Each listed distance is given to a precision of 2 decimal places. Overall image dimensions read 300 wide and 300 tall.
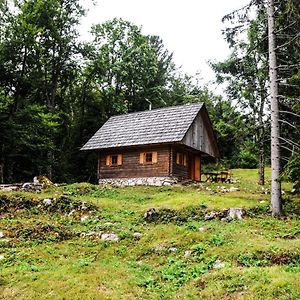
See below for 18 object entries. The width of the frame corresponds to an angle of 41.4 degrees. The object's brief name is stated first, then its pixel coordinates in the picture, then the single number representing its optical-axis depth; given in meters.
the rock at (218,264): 9.51
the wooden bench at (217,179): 28.18
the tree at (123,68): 39.66
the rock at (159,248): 11.37
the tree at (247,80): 27.78
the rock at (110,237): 12.43
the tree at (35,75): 28.42
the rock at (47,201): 16.72
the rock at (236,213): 14.17
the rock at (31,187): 19.83
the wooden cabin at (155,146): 25.75
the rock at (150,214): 14.78
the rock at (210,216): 14.43
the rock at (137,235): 12.57
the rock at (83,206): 16.39
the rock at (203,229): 12.48
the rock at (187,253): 10.73
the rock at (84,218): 14.98
